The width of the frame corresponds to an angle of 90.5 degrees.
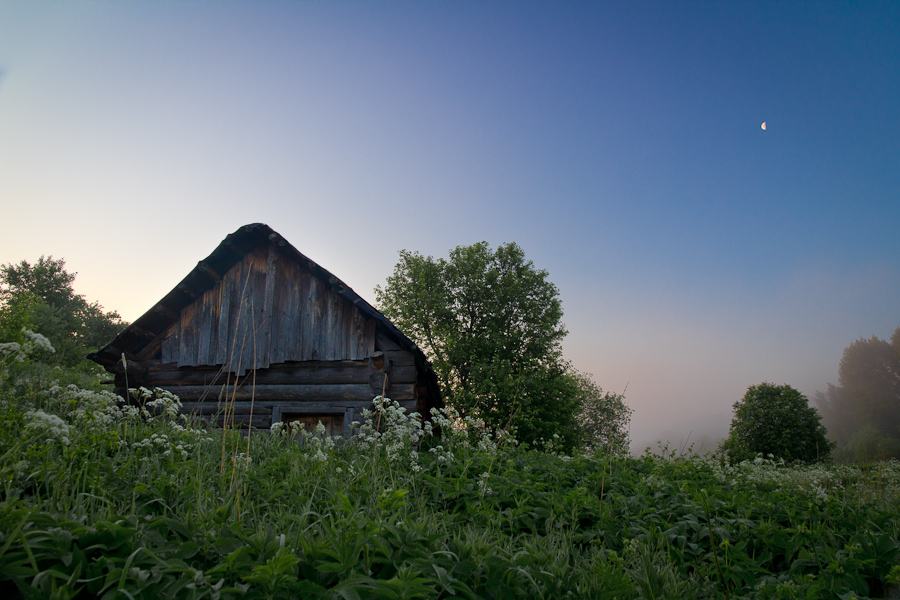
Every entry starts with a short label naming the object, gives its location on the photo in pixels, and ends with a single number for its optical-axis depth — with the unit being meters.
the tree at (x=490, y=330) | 20.86
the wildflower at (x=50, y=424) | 2.75
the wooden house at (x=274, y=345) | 10.51
